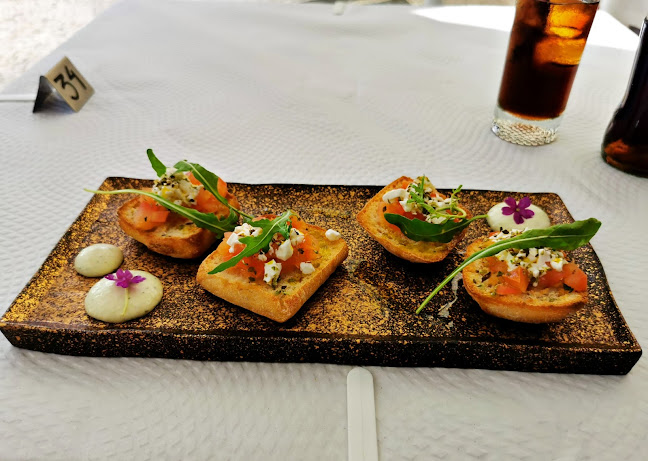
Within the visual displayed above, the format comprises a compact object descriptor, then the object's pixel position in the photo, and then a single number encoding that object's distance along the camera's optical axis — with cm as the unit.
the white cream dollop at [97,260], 29
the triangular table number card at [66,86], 50
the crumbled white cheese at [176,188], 31
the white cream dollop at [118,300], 26
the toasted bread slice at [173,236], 30
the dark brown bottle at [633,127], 36
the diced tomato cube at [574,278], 26
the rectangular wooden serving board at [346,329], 25
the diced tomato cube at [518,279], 26
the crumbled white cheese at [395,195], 31
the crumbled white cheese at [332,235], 30
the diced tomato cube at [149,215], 31
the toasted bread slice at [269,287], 26
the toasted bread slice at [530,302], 25
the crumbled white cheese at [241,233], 28
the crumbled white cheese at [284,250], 27
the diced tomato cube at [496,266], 27
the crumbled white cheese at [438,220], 29
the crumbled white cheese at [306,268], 27
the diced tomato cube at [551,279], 26
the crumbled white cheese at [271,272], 26
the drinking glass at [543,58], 37
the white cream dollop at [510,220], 33
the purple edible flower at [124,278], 26
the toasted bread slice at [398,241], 29
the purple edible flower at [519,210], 32
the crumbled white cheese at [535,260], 26
